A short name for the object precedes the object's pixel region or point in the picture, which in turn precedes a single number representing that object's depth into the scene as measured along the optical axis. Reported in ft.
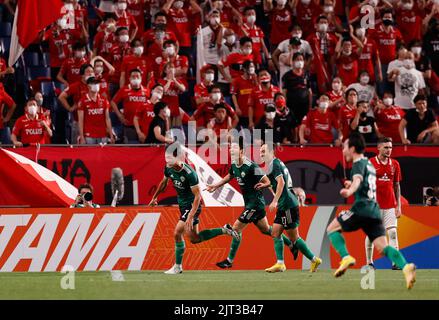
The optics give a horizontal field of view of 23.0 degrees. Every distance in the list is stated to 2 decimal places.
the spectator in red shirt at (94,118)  68.28
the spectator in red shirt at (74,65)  74.23
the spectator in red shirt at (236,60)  75.41
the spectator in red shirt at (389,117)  71.36
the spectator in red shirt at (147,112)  69.72
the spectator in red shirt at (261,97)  72.18
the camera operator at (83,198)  61.52
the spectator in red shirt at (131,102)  70.33
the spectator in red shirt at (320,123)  69.72
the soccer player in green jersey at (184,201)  55.47
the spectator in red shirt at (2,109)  70.44
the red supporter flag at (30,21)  70.85
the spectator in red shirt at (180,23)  79.00
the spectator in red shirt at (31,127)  66.95
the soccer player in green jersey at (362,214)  44.16
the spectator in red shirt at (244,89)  73.41
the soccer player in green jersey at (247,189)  56.75
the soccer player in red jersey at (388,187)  59.16
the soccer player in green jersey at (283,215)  55.62
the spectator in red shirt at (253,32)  78.33
